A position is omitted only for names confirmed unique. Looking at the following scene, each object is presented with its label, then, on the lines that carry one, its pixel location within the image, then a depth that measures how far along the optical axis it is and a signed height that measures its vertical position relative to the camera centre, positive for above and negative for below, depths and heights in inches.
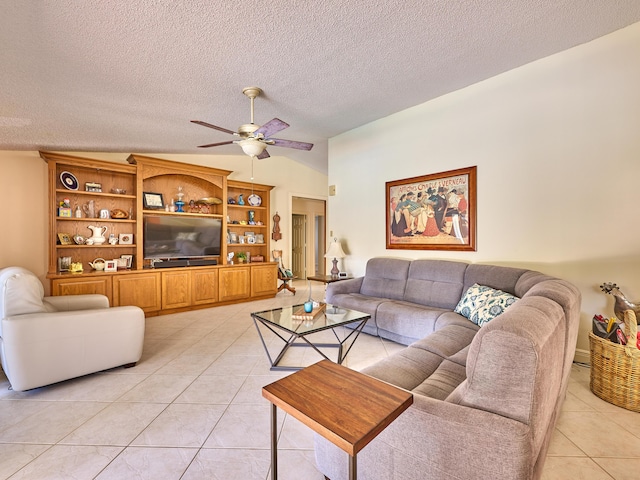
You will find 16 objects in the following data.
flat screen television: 170.1 +0.9
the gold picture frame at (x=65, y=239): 149.8 -0.1
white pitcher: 158.1 +2.1
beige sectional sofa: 33.6 -23.2
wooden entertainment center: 148.0 +4.5
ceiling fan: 101.4 +38.1
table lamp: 174.1 -9.2
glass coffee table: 89.7 -27.8
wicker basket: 73.5 -35.2
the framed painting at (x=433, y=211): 128.3 +12.8
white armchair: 80.7 -29.7
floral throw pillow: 92.5 -22.3
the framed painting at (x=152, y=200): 172.9 +23.3
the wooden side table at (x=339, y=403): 29.3 -19.6
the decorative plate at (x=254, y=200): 221.0 +29.6
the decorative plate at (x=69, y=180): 150.2 +30.8
